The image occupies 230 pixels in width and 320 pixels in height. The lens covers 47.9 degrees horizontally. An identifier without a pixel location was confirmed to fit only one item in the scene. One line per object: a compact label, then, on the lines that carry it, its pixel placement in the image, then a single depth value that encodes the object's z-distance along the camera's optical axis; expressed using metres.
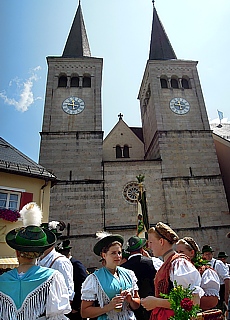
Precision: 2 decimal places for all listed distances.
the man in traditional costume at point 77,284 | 4.15
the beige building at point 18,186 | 10.24
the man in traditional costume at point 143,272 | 3.67
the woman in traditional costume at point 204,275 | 3.16
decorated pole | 9.07
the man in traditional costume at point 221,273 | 5.29
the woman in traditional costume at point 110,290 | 2.63
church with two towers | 17.66
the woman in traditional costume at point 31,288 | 2.20
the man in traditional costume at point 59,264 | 3.60
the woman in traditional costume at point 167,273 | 2.34
